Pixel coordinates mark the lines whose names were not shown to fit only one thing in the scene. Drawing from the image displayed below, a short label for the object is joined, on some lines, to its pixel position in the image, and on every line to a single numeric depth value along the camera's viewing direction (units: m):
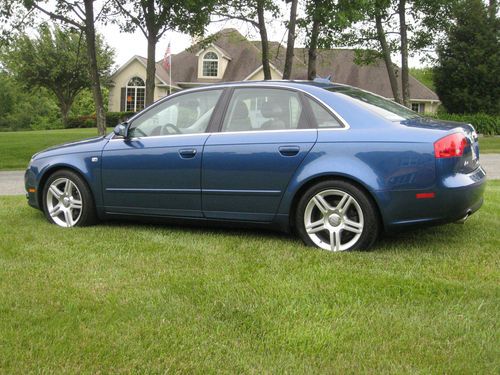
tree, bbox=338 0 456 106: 22.53
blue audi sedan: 4.48
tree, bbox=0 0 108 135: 18.17
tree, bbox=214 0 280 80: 18.70
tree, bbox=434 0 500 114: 30.66
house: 40.69
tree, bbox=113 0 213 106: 16.58
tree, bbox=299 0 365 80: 15.73
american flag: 34.64
